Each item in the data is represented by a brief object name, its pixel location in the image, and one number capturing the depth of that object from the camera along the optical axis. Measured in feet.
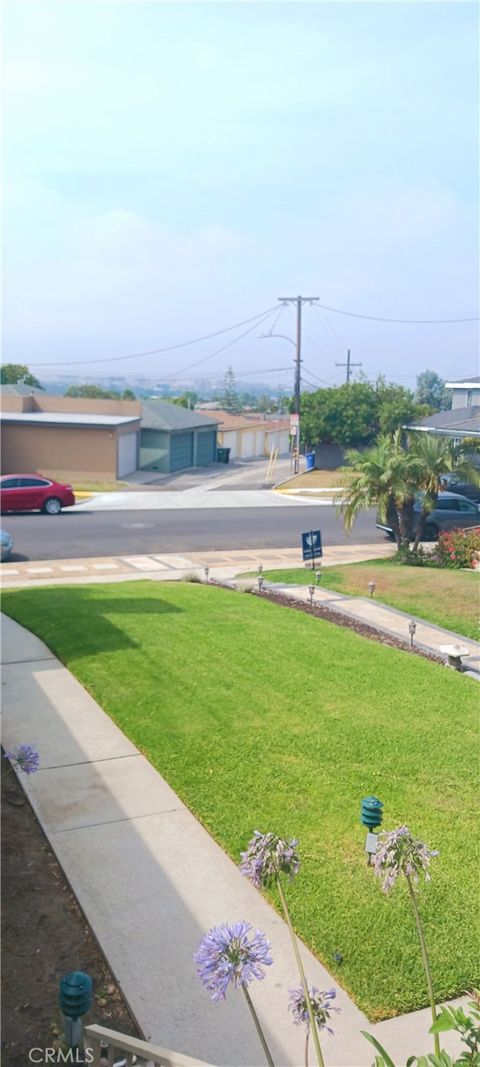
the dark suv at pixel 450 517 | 73.15
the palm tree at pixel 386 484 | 59.62
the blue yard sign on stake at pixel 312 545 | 54.75
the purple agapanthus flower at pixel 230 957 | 9.89
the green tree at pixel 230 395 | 501.56
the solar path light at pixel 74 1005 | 12.76
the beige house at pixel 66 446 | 118.01
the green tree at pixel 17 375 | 280.92
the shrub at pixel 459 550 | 57.26
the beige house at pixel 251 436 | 177.66
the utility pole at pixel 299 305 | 153.48
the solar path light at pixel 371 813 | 19.71
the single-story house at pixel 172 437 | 130.41
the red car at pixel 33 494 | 88.48
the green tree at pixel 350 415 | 144.46
